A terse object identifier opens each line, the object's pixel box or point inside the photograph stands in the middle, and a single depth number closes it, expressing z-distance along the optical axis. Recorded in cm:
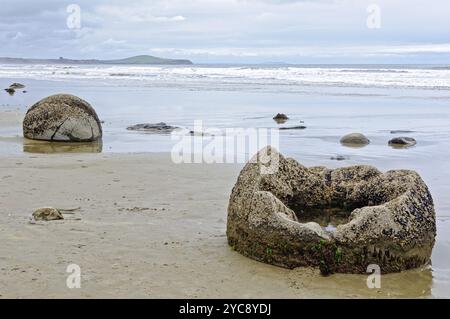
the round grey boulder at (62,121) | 1303
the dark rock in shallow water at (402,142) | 1274
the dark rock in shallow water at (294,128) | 1563
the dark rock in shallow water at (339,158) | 1106
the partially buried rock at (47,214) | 657
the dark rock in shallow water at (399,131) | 1470
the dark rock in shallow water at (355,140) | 1293
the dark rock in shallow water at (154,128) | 1502
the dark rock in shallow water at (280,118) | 1742
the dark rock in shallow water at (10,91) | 2906
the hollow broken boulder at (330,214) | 519
